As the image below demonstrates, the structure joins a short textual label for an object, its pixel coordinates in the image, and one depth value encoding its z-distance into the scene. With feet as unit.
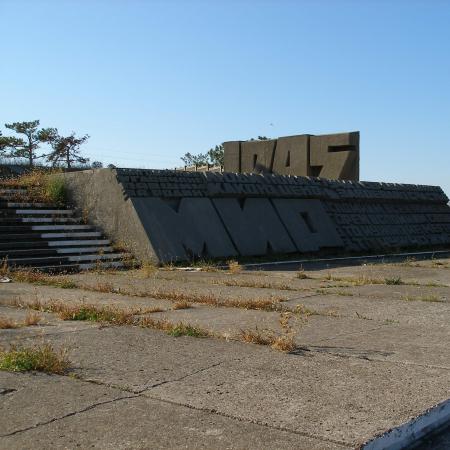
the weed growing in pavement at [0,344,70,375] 15.74
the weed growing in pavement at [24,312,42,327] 21.69
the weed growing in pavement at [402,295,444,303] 29.31
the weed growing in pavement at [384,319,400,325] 23.21
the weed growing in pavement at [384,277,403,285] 36.45
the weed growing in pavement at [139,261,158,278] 39.39
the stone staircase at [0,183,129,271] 43.62
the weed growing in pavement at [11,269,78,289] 34.22
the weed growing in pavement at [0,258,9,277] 38.04
